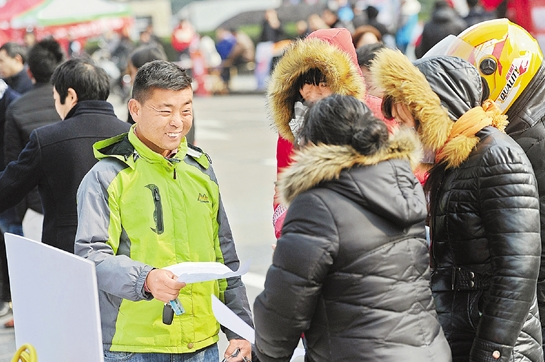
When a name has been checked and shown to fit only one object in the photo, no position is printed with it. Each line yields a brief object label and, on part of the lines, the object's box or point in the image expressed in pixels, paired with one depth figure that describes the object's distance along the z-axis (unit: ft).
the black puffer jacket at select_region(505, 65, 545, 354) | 22.36
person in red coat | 25.46
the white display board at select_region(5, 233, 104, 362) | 16.53
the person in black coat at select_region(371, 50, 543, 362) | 18.31
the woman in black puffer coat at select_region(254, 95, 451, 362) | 15.93
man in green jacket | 20.06
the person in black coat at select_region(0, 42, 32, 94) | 49.45
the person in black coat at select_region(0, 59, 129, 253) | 27.71
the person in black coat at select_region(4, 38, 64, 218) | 37.96
